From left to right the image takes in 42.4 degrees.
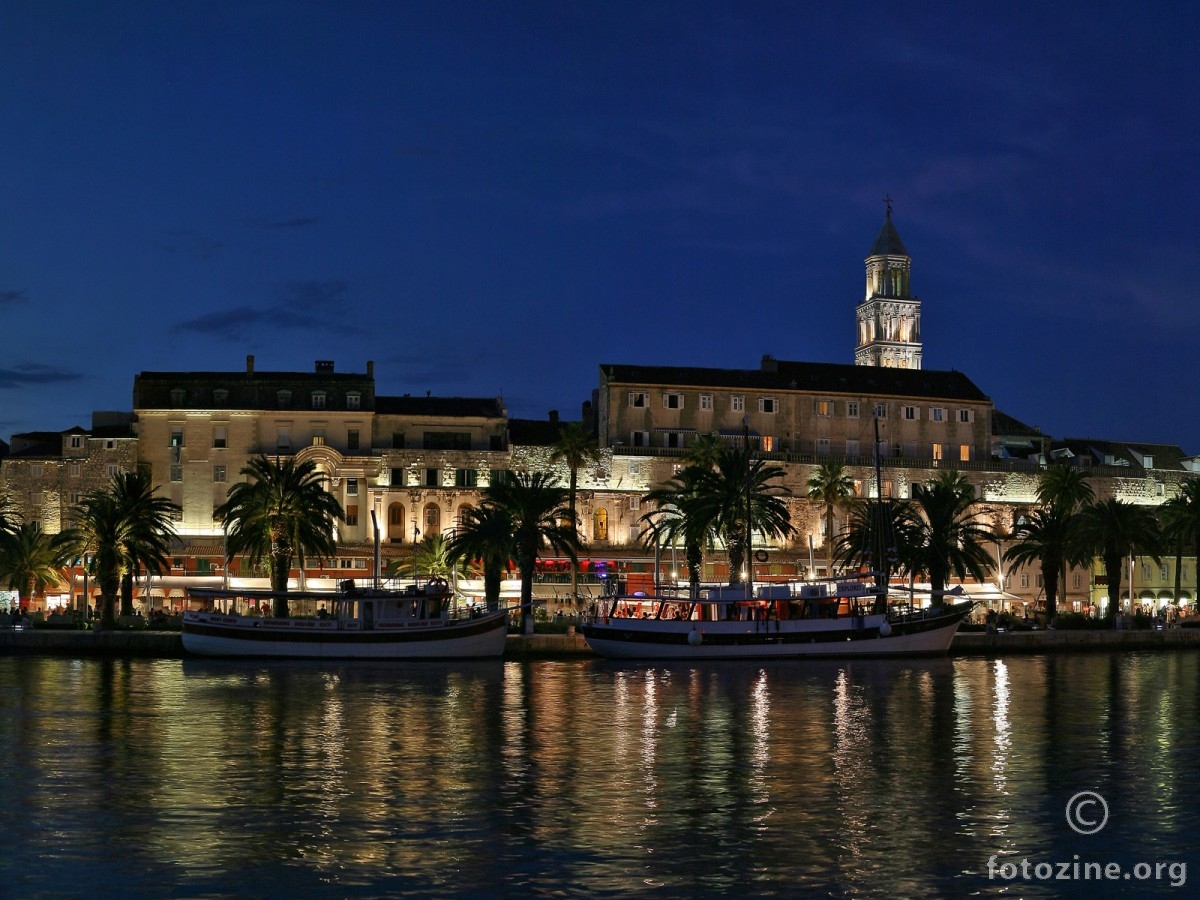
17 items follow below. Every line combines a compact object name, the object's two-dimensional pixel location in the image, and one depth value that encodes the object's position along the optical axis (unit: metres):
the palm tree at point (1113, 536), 93.12
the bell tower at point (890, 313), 184.75
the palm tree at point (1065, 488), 109.88
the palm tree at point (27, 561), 96.94
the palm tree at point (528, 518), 84.81
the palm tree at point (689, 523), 87.56
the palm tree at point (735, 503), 87.12
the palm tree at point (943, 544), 89.31
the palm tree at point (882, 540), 83.81
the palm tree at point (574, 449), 105.38
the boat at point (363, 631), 75.75
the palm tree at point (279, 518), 81.25
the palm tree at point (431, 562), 101.12
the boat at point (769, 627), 79.31
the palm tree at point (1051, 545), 94.81
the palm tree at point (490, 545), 84.31
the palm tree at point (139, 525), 81.50
